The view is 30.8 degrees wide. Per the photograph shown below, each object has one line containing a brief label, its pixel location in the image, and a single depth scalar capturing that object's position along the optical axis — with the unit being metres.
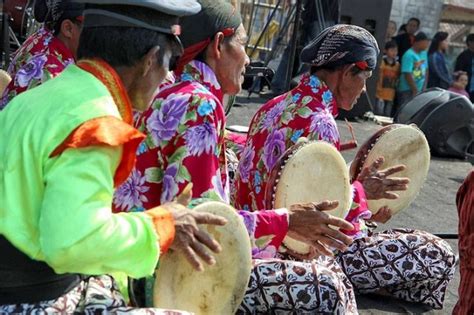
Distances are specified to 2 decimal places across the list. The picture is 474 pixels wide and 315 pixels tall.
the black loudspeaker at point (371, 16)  14.63
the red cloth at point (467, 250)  3.53
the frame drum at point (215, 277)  2.65
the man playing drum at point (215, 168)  2.84
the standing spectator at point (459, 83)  12.52
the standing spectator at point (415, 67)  14.02
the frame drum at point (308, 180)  3.30
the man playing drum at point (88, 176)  2.06
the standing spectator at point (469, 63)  14.89
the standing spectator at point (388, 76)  14.41
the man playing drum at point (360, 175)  3.80
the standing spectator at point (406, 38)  15.38
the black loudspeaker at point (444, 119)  10.84
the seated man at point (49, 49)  4.32
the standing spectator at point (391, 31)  16.34
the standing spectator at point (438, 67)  15.01
